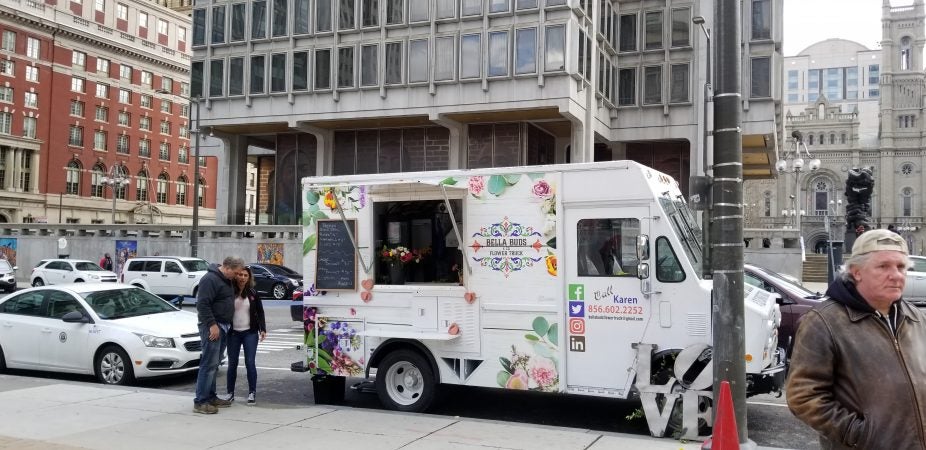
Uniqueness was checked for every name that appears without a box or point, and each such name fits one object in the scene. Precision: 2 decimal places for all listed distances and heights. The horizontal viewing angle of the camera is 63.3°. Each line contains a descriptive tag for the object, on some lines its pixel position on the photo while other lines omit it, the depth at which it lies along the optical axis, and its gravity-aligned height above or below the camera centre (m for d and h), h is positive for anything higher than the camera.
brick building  68.69 +14.13
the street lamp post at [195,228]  33.62 +1.19
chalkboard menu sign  9.23 -0.01
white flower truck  7.79 -0.33
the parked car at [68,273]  31.53 -0.85
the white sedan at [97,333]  10.72 -1.17
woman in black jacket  9.02 -0.89
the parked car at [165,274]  27.23 -0.74
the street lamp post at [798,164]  32.12 +4.48
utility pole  6.76 +0.46
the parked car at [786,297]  11.80 -0.53
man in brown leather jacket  3.14 -0.41
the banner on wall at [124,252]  42.59 +0.08
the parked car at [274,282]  27.69 -0.99
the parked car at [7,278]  31.66 -1.13
